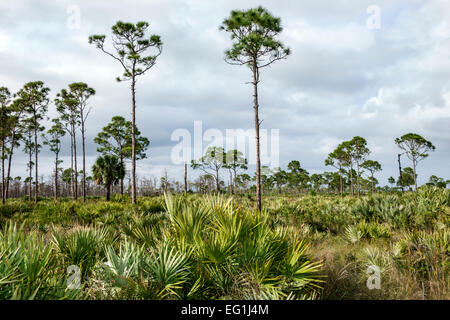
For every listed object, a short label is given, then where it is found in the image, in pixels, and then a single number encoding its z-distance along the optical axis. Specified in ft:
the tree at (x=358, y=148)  147.33
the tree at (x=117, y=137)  130.11
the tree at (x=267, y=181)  224.70
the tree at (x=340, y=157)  159.54
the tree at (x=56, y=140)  131.77
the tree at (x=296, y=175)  208.64
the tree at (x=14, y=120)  104.42
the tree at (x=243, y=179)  231.75
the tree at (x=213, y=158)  175.83
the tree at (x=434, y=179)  223.47
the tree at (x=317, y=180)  233.76
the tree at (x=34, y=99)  104.83
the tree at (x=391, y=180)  237.45
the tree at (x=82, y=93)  108.47
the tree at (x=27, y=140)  117.89
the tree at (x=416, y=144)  142.61
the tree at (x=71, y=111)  111.65
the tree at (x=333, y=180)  231.18
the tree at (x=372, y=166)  186.60
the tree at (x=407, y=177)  204.25
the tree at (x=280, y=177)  224.68
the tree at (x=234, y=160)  183.32
